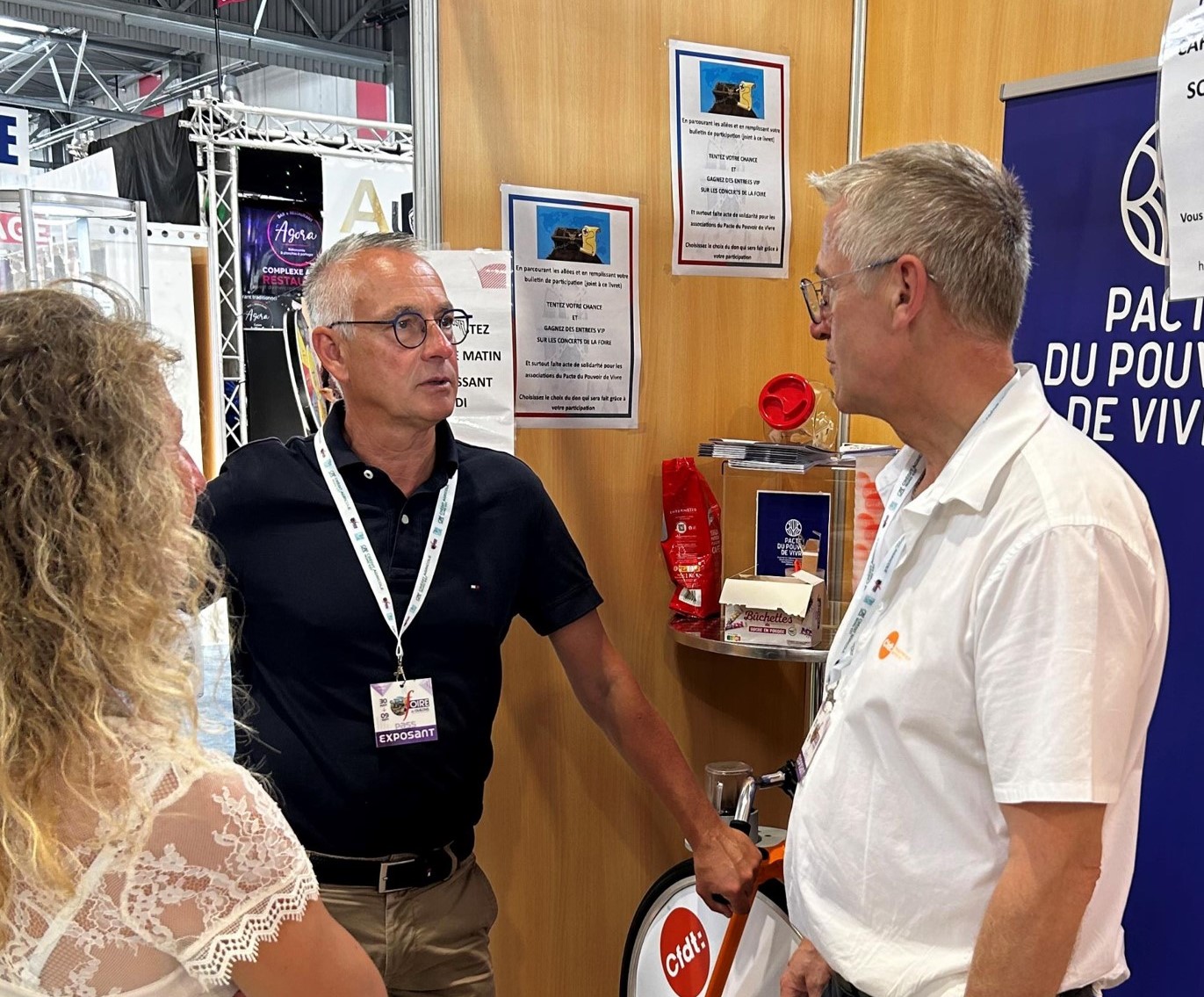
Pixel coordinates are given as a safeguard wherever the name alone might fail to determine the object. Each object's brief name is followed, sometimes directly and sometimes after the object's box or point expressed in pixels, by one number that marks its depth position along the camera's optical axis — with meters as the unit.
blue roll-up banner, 1.78
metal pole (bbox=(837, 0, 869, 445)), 2.70
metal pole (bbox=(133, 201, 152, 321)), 4.47
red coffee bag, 2.53
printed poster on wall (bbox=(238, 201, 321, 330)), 5.84
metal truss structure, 5.55
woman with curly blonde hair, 0.93
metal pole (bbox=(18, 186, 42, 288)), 4.14
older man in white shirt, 1.18
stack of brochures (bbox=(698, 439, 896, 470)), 2.41
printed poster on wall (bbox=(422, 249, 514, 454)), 2.27
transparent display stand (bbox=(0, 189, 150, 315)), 4.46
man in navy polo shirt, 1.89
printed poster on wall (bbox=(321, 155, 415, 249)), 6.13
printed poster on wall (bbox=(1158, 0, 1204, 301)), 1.65
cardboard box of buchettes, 2.33
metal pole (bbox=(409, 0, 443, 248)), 2.23
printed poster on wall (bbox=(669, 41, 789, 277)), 2.53
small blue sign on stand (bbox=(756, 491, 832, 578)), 2.50
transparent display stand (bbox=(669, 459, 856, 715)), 2.42
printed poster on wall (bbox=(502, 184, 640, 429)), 2.38
